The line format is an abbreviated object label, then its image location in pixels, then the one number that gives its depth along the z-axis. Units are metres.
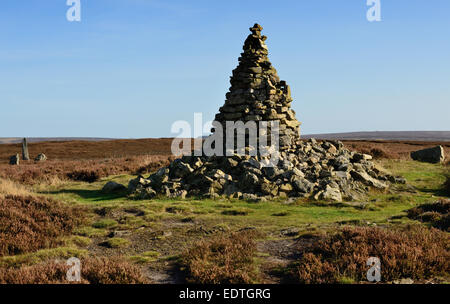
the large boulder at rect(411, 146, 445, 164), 32.38
